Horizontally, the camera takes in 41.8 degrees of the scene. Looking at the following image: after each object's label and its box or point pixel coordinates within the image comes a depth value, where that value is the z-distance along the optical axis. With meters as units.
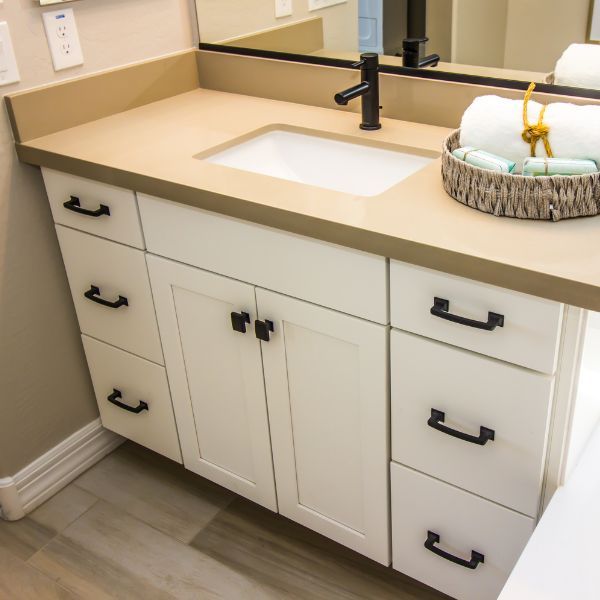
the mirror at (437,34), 1.42
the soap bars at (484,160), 1.21
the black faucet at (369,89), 1.63
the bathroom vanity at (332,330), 1.18
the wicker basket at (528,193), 1.17
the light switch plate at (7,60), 1.59
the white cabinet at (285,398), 1.41
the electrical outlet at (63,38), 1.67
